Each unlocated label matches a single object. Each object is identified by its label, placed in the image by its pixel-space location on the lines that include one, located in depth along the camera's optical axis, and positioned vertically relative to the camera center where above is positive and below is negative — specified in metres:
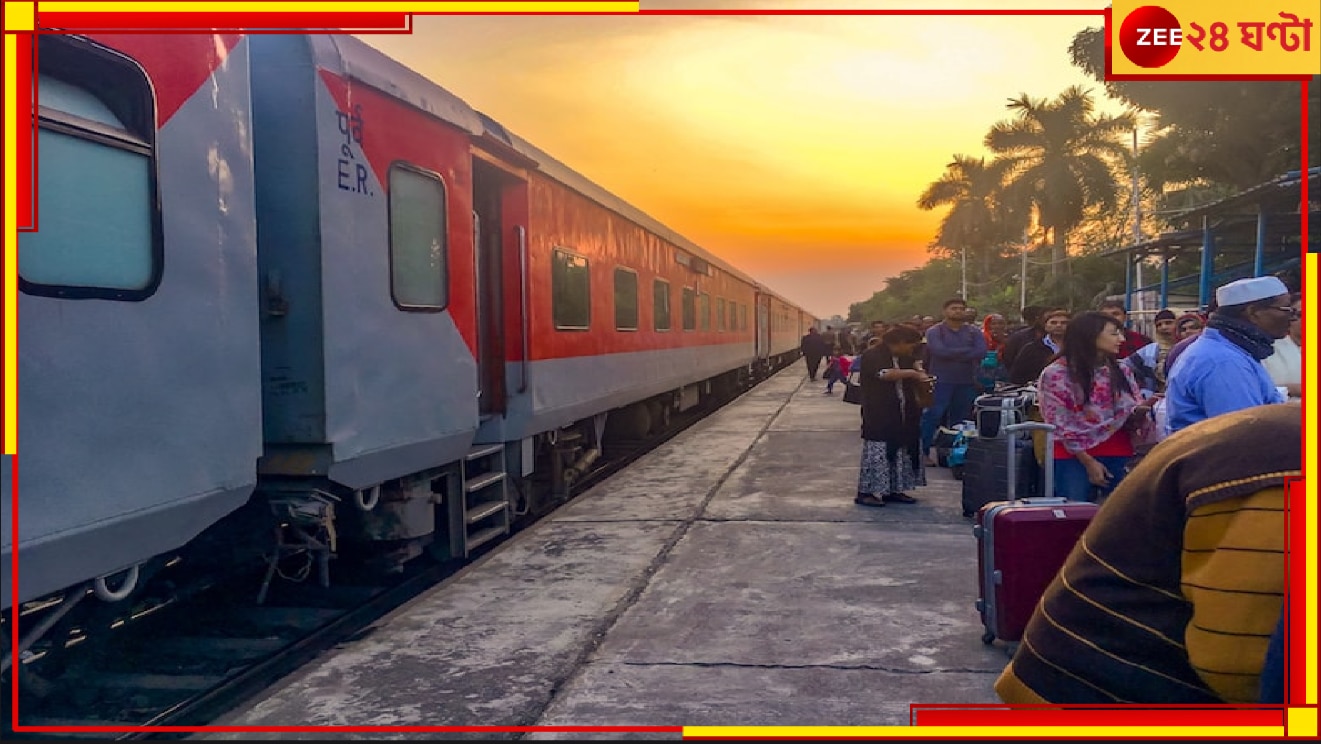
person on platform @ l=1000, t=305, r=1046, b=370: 8.39 +0.06
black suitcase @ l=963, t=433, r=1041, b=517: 6.32 -0.90
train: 3.31 +0.17
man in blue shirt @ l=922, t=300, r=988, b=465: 9.29 -0.16
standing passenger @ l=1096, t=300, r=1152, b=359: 7.31 +0.00
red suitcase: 4.27 -0.93
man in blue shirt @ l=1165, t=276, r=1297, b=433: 3.97 -0.04
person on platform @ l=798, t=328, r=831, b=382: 28.25 -0.17
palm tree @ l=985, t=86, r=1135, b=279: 46.22 +9.23
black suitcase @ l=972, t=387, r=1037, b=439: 6.21 -0.46
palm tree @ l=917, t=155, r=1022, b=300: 60.44 +8.82
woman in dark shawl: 7.80 -0.62
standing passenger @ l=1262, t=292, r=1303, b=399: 5.73 -0.15
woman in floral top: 5.09 -0.31
